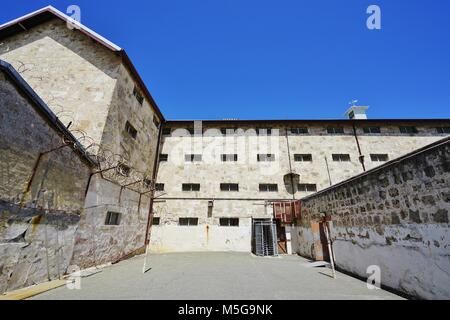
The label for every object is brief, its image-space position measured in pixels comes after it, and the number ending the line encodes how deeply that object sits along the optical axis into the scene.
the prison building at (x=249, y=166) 12.84
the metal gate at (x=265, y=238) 11.34
